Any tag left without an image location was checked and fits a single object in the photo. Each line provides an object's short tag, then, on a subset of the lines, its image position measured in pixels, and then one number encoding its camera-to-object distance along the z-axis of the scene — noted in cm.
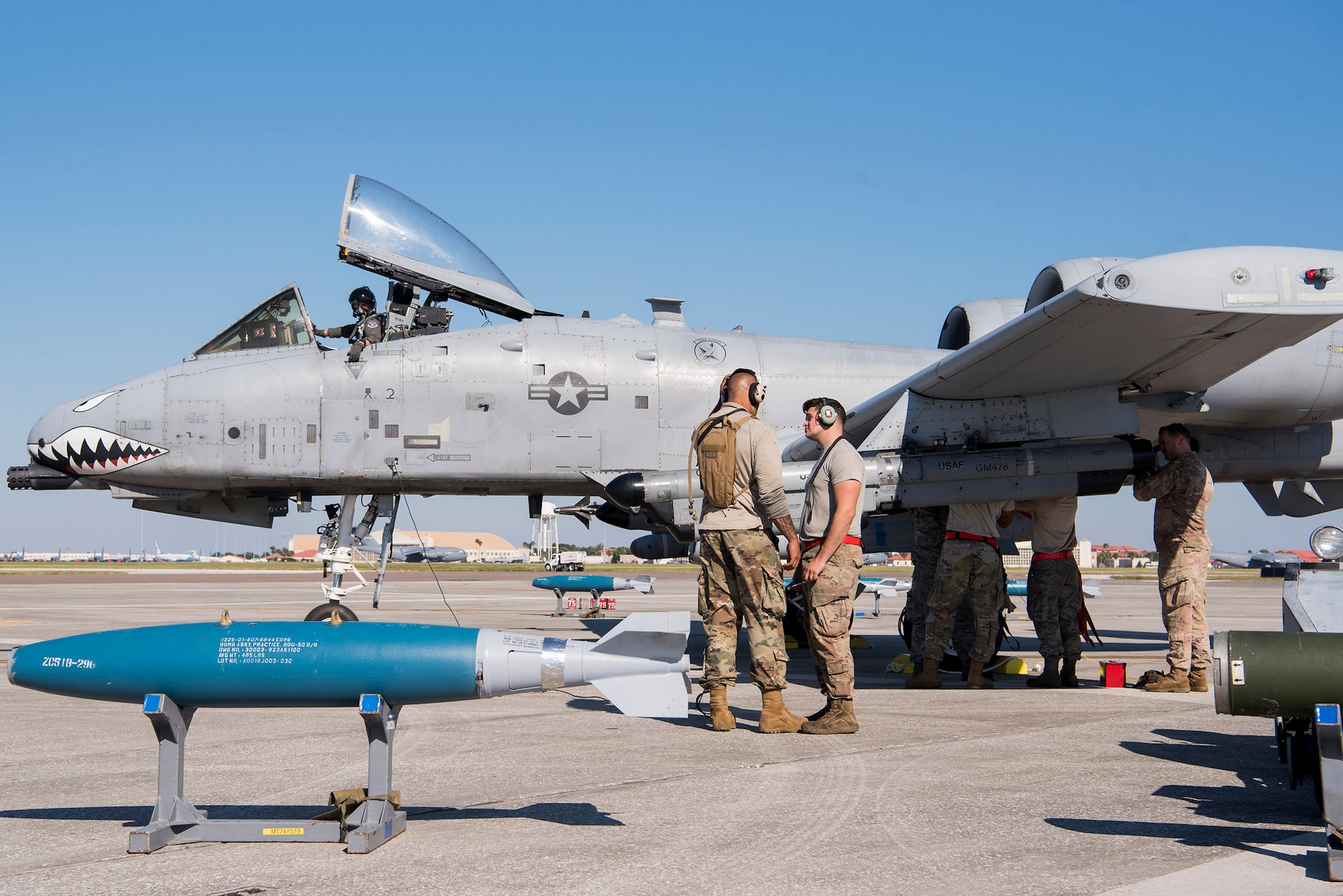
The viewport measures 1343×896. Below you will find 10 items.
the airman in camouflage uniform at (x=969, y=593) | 911
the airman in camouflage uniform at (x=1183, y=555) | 869
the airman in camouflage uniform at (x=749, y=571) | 676
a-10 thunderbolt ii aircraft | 989
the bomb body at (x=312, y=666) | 433
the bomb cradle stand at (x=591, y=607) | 2045
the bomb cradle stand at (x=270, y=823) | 402
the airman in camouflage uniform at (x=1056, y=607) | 935
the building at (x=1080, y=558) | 8648
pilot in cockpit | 1165
